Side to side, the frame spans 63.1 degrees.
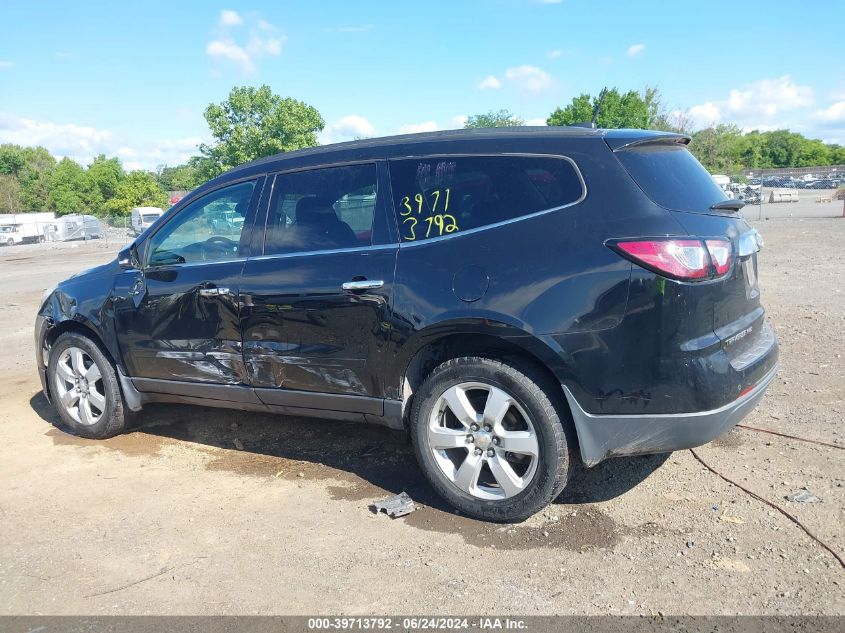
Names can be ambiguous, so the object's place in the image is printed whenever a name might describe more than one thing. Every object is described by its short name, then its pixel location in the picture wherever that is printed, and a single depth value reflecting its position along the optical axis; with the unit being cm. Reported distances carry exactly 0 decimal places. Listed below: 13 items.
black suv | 316
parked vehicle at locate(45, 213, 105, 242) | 3731
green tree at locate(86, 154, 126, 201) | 7962
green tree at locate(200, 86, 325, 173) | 5175
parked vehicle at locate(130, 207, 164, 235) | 3841
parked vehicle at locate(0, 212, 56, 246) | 3675
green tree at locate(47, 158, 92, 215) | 7631
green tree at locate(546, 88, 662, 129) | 4668
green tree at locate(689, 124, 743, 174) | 5587
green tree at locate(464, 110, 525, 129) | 9788
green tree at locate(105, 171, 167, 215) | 6475
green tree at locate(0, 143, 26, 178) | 7875
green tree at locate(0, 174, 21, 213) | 6862
